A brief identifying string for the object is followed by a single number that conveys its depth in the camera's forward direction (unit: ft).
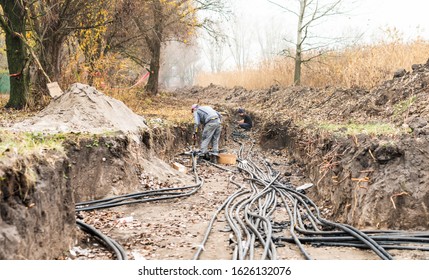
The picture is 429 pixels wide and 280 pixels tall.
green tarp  87.77
